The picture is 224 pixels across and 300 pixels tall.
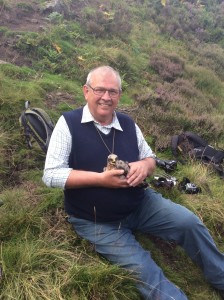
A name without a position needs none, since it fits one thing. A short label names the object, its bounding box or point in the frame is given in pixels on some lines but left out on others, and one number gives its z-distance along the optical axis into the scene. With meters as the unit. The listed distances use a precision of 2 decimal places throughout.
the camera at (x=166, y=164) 4.11
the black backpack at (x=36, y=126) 3.82
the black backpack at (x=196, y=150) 4.60
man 2.32
